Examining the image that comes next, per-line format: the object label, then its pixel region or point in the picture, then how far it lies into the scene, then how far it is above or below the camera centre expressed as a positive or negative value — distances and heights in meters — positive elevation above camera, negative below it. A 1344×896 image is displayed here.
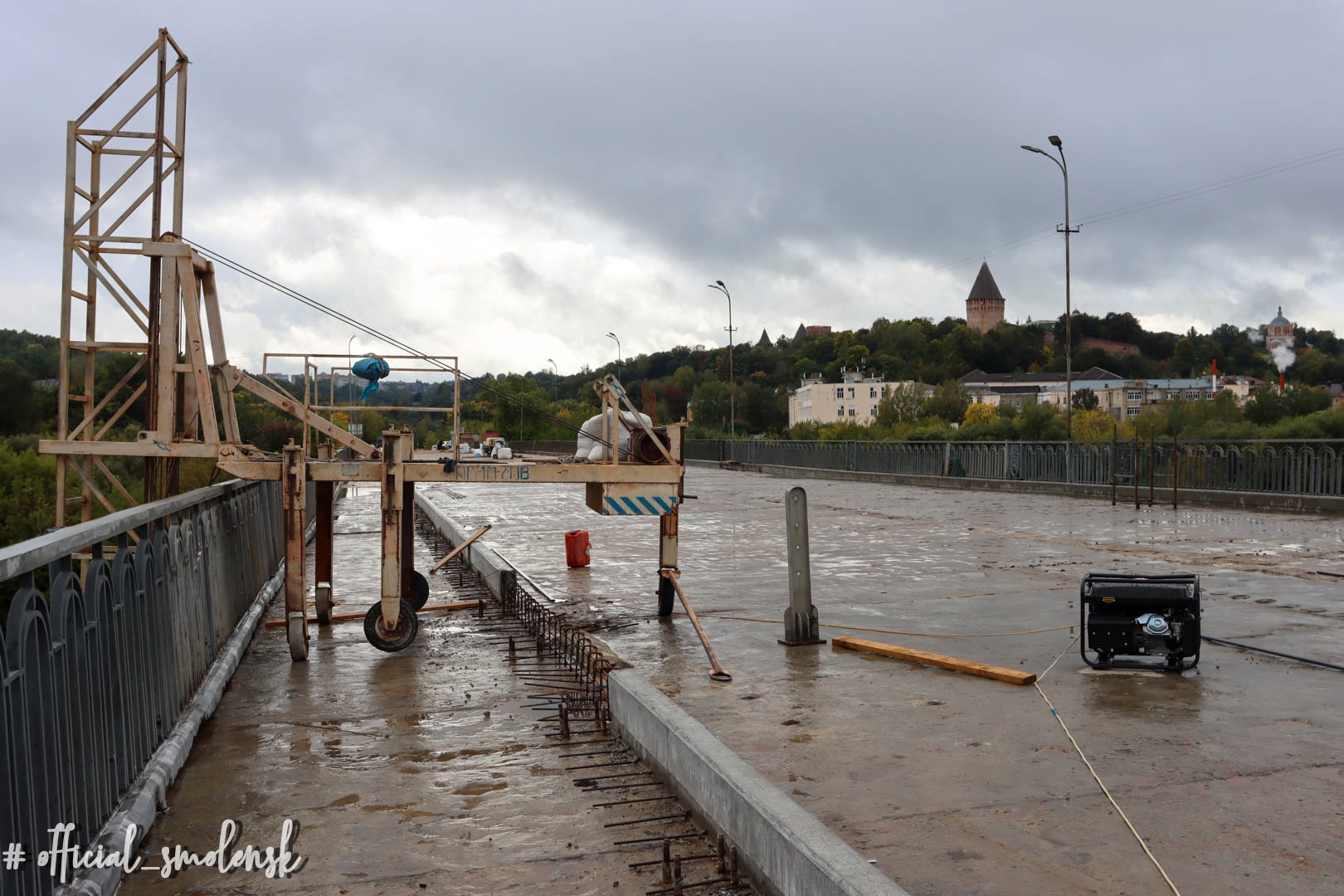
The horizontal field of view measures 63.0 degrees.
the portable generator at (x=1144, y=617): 7.75 -1.31
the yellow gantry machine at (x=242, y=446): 9.04 -0.12
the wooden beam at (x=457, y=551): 14.77 -1.69
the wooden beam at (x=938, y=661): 7.73 -1.71
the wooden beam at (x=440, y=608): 11.09 -1.90
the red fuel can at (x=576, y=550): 15.23 -1.64
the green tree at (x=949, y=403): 94.38 +2.76
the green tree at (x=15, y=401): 64.00 +1.76
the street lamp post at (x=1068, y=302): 35.28 +4.69
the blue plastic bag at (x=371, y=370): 10.74 +0.61
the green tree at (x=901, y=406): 86.75 +2.40
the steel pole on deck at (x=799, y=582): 9.15 -1.26
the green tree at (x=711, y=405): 112.88 +2.96
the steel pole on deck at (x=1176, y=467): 25.15 -0.77
